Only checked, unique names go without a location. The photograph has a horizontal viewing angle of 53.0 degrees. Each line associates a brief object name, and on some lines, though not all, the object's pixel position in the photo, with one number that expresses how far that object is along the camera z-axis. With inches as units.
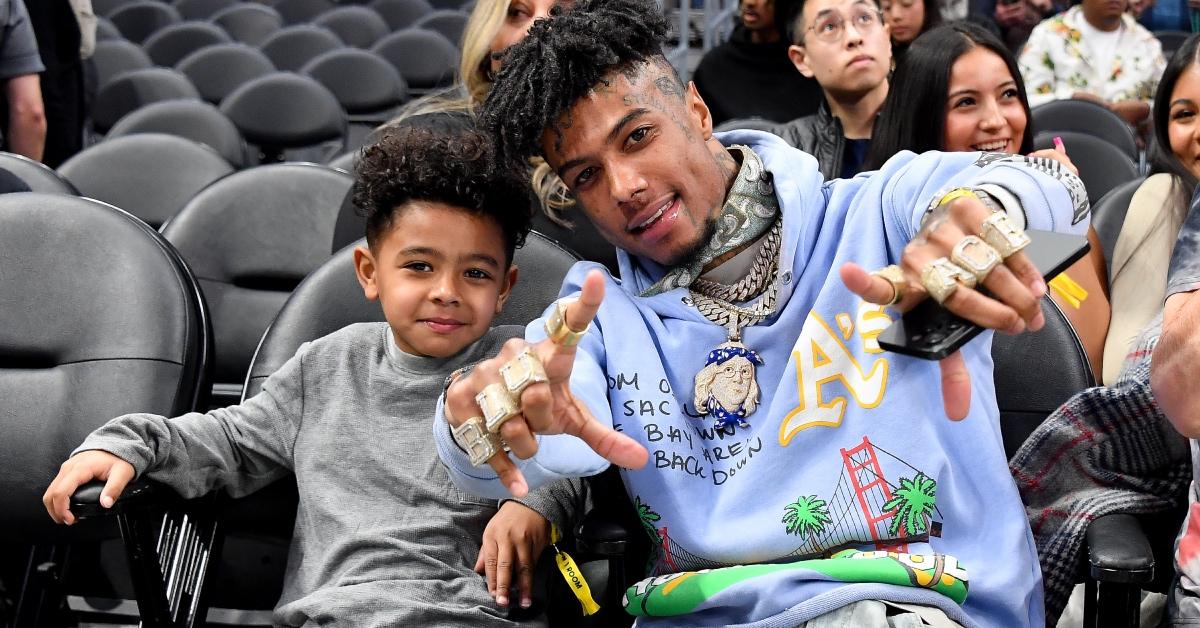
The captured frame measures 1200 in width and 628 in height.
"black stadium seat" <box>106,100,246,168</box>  164.7
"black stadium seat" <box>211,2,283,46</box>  298.2
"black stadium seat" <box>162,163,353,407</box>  98.4
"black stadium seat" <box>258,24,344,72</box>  254.2
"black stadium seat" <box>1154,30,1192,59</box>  237.3
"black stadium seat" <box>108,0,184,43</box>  301.4
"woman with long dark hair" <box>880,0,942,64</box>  131.1
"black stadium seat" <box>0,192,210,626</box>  67.7
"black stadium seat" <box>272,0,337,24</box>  313.3
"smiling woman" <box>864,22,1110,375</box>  90.2
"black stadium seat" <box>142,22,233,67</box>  268.6
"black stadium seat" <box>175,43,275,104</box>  233.0
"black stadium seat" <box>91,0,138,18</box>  315.9
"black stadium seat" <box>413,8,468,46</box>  264.4
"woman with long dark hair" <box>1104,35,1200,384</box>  76.1
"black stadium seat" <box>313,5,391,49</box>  275.3
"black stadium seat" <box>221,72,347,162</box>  183.3
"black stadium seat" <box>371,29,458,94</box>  239.9
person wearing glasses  108.9
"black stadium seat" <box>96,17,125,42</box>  277.4
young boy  59.5
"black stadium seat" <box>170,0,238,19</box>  320.8
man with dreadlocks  47.5
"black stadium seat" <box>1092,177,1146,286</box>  88.6
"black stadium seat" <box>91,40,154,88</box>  249.8
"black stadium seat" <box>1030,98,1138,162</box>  139.6
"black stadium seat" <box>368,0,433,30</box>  294.5
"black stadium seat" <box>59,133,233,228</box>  123.2
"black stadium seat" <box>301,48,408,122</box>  218.1
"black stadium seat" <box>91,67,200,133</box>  212.4
